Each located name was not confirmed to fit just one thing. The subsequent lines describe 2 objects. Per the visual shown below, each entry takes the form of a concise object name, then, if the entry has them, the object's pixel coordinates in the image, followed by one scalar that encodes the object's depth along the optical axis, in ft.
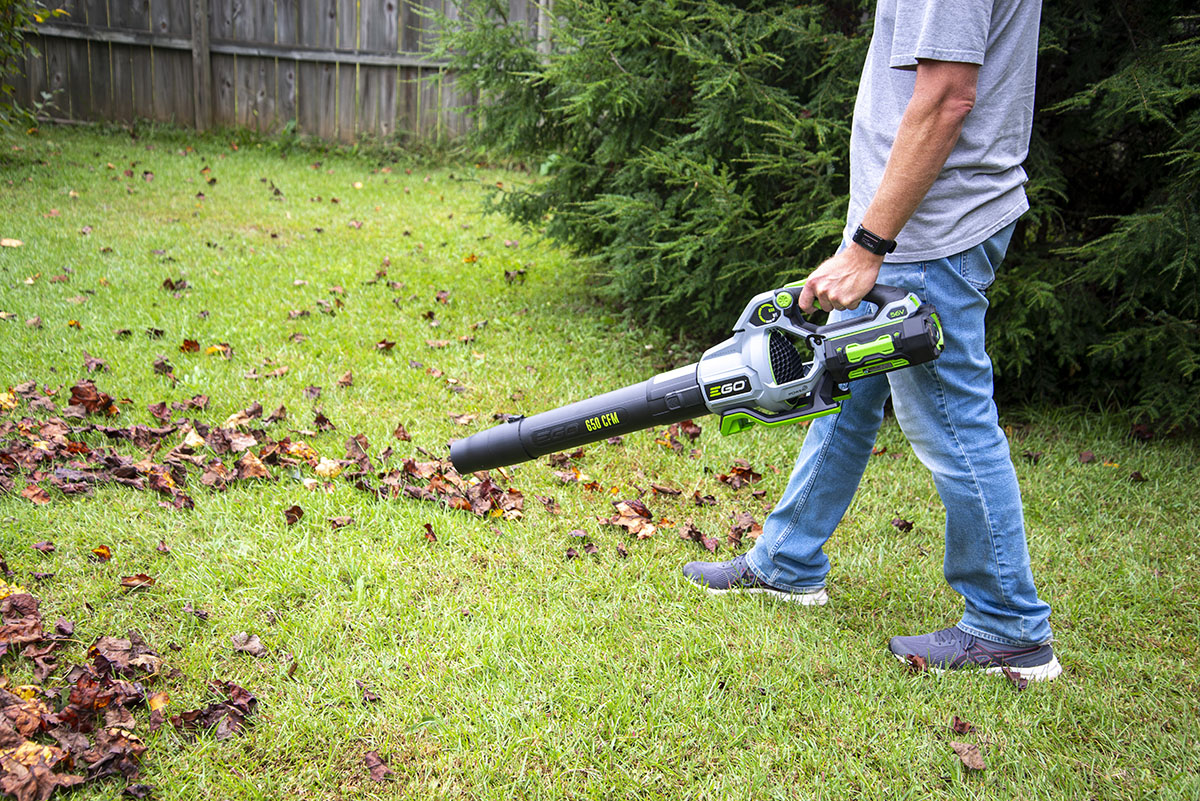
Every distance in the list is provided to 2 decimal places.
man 6.71
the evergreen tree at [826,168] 12.91
